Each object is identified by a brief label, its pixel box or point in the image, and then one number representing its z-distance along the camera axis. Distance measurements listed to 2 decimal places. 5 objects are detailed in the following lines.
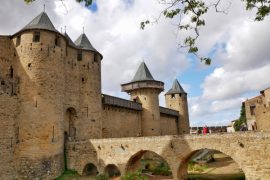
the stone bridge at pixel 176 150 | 14.13
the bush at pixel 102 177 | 14.80
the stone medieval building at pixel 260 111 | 26.32
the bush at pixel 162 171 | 21.59
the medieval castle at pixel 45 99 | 17.25
